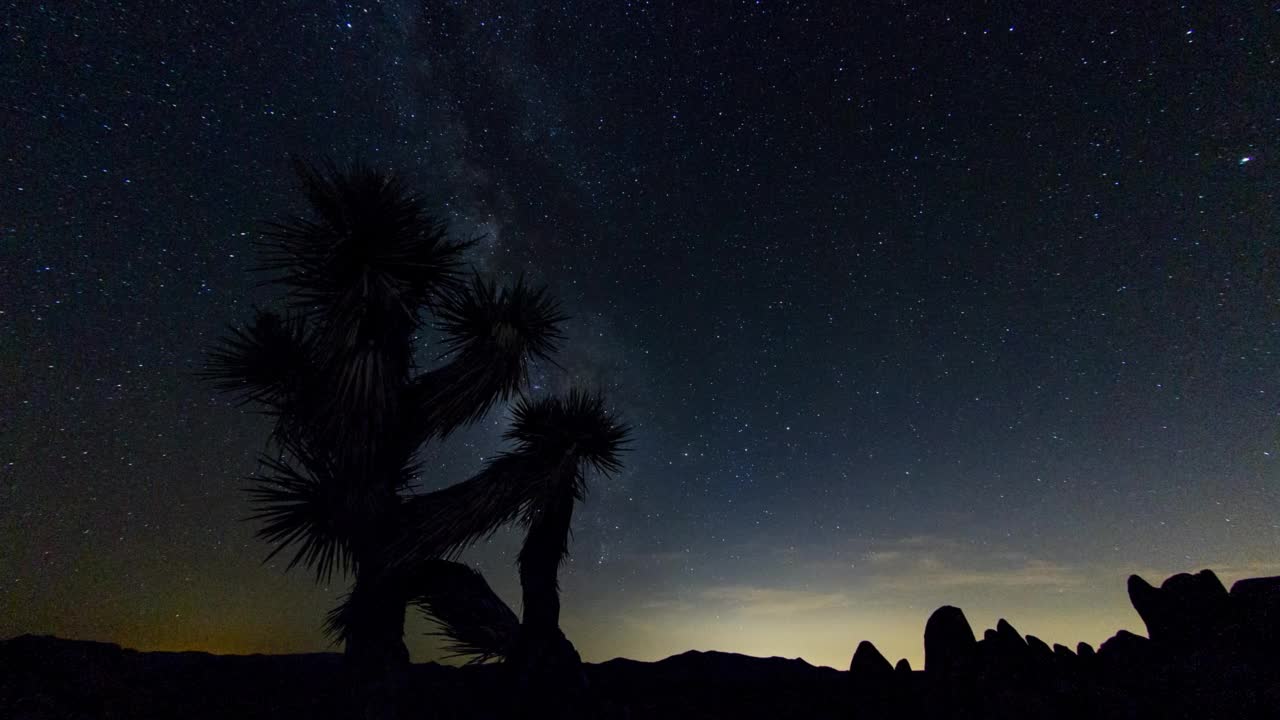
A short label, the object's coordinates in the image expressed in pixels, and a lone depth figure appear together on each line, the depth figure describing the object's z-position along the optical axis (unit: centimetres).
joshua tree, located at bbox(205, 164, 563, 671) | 521
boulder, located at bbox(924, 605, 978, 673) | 930
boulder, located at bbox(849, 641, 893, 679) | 918
